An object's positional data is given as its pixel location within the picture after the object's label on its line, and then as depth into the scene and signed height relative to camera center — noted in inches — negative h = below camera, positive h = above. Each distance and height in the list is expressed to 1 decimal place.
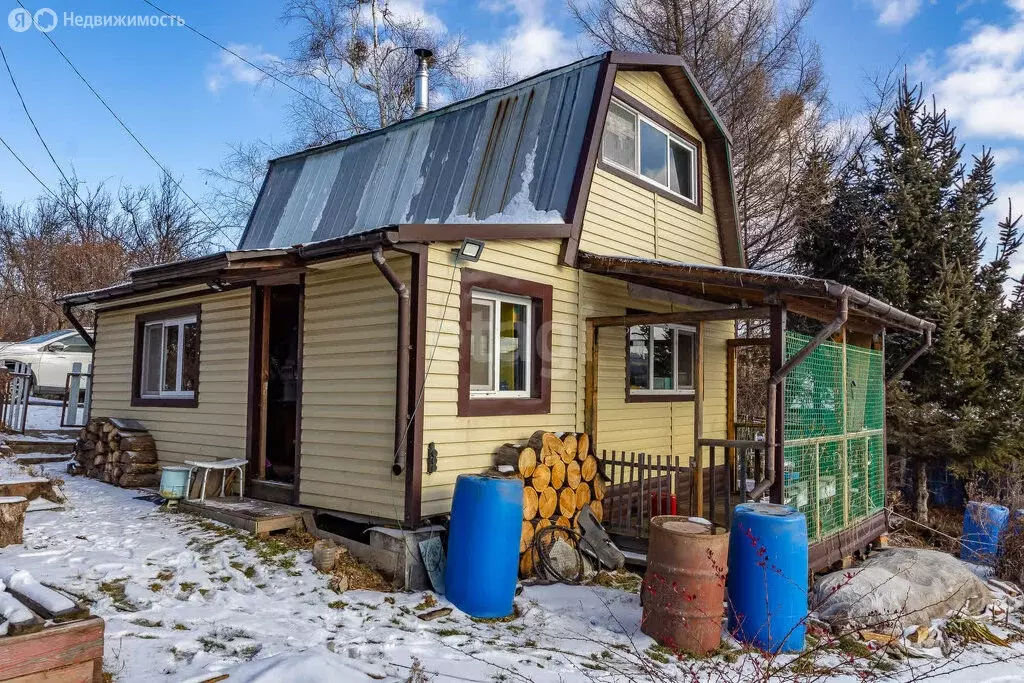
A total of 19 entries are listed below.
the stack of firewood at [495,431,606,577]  259.4 -37.3
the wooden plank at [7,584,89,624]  116.4 -39.8
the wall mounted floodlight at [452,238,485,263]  256.4 +50.2
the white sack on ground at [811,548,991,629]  224.8 -68.3
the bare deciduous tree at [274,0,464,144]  906.1 +427.7
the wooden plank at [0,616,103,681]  105.7 -43.0
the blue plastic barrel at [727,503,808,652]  197.3 -54.9
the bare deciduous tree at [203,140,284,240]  1040.8 +307.6
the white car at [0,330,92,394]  661.9 +21.2
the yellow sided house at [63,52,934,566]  254.4 +26.8
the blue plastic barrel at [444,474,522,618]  216.4 -50.9
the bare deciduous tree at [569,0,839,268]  707.4 +323.3
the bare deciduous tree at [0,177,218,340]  1007.6 +217.5
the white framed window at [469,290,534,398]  279.6 +16.3
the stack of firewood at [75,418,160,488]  355.9 -40.0
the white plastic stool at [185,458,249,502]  296.5 -37.1
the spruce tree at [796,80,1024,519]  456.4 +85.7
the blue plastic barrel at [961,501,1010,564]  340.5 -69.5
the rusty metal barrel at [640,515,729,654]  190.4 -56.0
